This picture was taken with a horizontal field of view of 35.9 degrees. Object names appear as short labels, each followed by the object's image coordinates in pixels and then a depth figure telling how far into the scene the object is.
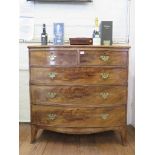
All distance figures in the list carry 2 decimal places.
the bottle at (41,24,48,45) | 2.53
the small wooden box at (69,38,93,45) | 2.38
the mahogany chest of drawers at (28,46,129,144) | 2.21
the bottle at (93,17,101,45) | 2.46
